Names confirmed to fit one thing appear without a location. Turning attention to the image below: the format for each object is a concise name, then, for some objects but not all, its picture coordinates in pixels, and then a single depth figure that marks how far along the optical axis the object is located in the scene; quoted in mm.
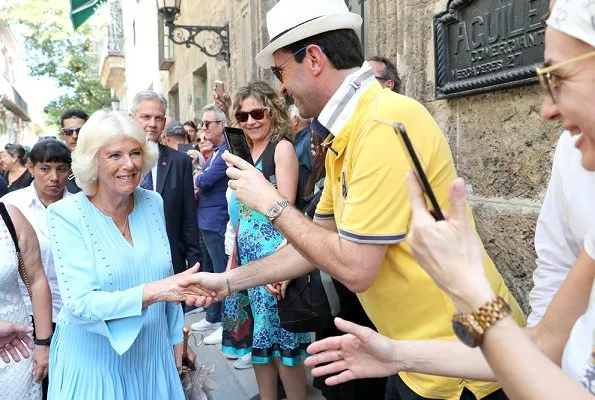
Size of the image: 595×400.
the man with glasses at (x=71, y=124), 4934
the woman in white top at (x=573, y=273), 941
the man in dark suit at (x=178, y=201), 3973
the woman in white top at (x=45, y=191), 3152
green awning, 12992
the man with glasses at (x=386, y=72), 3057
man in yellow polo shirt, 1609
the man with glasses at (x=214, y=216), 5027
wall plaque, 2383
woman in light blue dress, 2246
